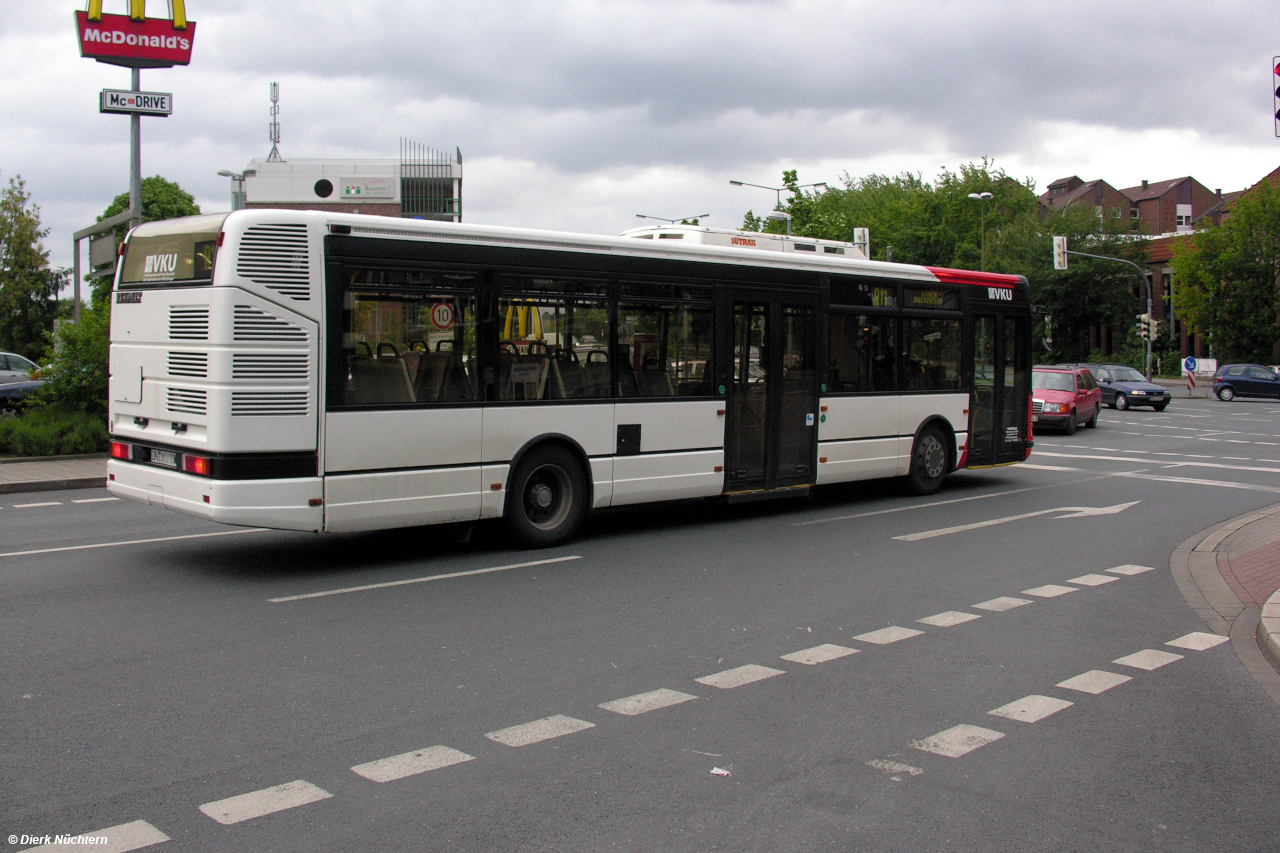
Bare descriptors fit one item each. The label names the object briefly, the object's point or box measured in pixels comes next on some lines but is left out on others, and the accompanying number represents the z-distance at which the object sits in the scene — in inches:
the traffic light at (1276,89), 421.4
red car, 1002.1
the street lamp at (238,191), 821.2
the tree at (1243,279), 2573.8
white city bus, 327.6
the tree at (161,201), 2928.2
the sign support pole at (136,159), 744.3
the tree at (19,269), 1931.6
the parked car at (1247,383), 1870.1
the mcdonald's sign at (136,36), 888.3
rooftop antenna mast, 3560.5
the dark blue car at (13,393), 879.1
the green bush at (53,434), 646.5
